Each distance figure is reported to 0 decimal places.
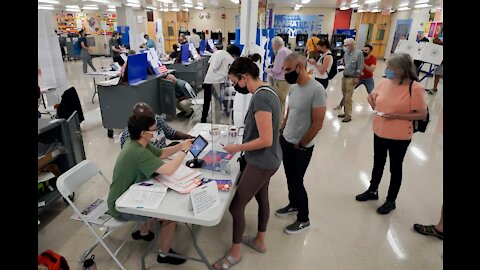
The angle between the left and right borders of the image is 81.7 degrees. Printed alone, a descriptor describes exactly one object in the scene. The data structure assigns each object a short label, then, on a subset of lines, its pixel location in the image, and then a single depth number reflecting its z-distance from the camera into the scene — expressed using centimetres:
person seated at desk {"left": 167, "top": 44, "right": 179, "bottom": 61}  751
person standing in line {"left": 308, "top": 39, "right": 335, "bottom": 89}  473
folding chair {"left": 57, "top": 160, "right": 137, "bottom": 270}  186
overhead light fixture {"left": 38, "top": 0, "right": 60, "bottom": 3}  1191
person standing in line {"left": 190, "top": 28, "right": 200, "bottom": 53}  914
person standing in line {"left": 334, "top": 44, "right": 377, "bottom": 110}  516
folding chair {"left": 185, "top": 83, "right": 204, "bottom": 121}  541
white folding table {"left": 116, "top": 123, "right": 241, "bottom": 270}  153
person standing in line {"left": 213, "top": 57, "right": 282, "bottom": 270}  170
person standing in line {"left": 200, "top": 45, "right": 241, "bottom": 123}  464
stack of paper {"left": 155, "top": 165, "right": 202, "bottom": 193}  178
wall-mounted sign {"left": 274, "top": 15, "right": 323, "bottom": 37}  1652
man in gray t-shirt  205
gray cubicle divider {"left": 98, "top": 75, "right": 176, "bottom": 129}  440
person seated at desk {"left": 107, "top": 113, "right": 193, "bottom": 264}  179
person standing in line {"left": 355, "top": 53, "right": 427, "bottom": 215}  224
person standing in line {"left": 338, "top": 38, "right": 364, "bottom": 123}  487
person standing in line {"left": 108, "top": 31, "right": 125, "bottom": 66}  1132
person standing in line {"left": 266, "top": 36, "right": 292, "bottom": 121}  501
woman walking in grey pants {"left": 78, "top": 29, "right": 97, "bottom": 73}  970
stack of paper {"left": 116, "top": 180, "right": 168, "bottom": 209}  162
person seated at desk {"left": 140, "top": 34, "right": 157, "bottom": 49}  932
